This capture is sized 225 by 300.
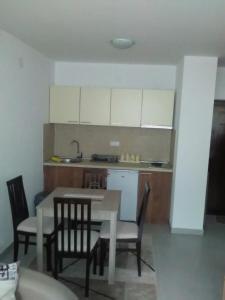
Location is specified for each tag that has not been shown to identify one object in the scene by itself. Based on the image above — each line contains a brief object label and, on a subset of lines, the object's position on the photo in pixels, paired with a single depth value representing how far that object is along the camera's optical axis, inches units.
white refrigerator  179.9
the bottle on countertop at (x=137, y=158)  200.0
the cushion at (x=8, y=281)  64.8
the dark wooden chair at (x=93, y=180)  161.3
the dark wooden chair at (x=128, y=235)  119.2
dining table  114.1
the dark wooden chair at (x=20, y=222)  122.3
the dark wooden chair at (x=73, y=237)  103.7
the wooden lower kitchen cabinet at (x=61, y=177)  184.5
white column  160.6
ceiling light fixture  127.7
